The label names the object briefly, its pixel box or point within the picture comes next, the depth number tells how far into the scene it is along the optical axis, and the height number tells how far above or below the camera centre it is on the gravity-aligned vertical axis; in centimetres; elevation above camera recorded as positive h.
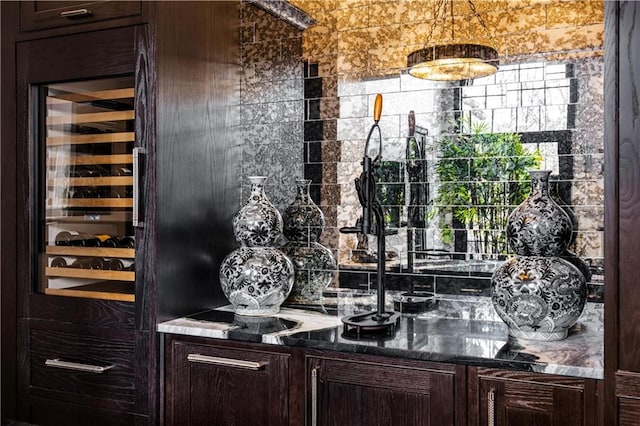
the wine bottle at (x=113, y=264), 226 -22
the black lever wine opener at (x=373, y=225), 201 -6
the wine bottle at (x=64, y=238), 235 -12
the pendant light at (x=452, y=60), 223 +55
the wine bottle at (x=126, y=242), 223 -13
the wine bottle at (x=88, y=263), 230 -22
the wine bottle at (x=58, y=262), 235 -22
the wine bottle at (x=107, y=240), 228 -13
